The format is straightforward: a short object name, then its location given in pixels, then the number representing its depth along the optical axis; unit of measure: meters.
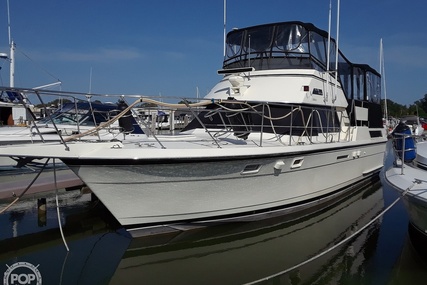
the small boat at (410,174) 4.82
